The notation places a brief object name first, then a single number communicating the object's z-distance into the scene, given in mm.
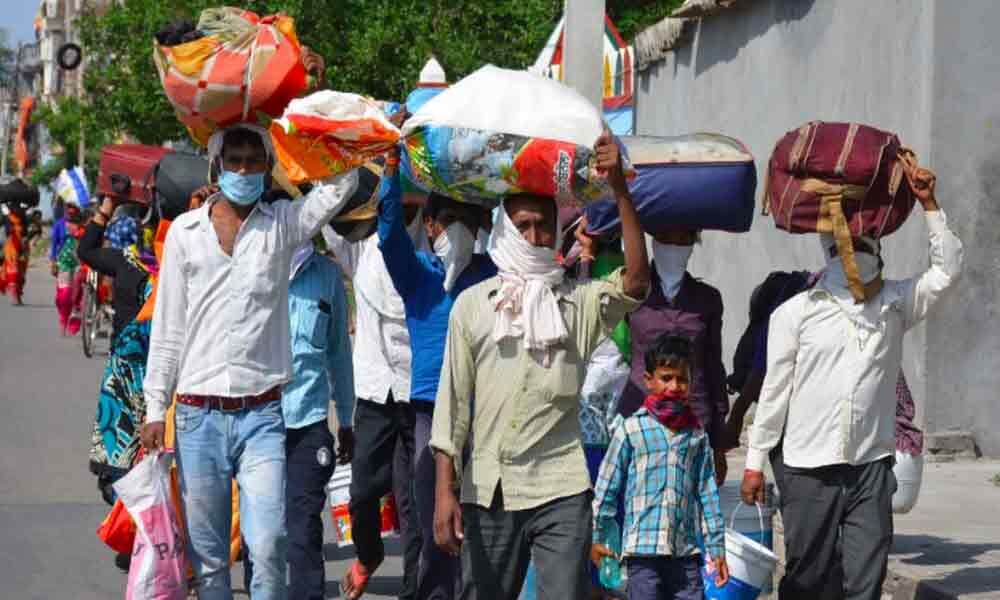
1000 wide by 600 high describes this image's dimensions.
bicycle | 22734
